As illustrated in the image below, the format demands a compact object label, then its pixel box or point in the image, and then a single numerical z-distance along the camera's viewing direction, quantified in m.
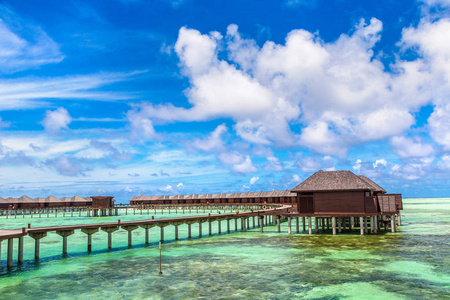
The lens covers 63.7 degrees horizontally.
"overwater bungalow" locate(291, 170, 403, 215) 37.25
